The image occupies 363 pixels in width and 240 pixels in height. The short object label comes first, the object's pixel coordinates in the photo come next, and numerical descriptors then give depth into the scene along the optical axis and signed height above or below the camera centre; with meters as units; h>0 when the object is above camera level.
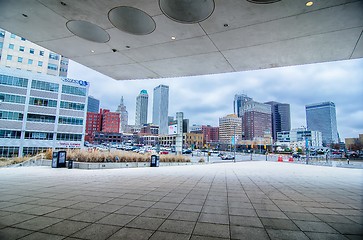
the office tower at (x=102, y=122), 136.15 +12.69
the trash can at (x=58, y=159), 13.48 -1.40
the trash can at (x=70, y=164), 13.18 -1.67
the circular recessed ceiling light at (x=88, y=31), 6.95 +4.09
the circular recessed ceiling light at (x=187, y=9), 5.54 +3.95
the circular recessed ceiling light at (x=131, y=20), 6.13 +4.04
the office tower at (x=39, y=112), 45.00 +6.64
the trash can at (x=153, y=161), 17.15 -1.77
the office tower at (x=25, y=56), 58.44 +25.75
